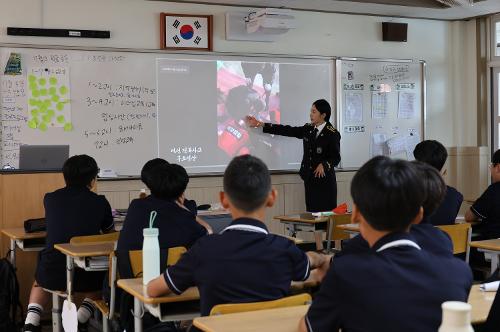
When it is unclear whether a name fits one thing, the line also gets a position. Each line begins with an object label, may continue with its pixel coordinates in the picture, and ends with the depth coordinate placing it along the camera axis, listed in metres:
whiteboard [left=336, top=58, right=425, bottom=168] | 7.67
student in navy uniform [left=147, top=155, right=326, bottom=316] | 2.37
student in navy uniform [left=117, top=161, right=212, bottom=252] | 3.37
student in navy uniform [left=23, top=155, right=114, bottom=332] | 4.22
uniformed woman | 7.00
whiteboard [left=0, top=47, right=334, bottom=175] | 6.17
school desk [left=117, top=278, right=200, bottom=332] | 2.61
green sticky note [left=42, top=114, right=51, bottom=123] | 6.21
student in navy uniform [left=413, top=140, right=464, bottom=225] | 4.48
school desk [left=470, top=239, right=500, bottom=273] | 3.94
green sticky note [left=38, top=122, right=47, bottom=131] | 6.20
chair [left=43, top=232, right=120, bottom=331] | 4.01
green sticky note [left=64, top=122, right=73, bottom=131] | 6.29
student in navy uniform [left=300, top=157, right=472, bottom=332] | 1.67
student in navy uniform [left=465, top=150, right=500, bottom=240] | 4.93
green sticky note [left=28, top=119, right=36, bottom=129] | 6.16
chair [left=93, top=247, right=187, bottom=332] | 3.12
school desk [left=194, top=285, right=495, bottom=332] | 2.04
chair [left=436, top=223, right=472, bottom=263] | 4.41
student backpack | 4.50
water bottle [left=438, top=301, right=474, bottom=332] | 1.10
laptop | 5.09
